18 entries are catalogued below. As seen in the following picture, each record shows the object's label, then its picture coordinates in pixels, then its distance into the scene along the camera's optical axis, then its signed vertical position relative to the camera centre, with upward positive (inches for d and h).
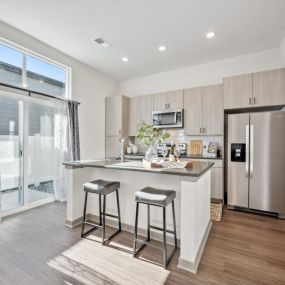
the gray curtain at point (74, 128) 147.7 +10.2
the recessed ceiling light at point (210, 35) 116.1 +71.0
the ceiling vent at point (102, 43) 125.3 +71.4
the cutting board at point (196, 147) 164.9 -5.6
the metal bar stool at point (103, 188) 87.0 -24.2
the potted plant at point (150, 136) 91.1 +2.6
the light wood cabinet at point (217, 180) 139.2 -30.5
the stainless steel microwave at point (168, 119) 162.6 +21.1
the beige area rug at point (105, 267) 64.4 -50.4
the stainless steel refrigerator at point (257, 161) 116.9 -13.8
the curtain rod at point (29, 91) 113.7 +35.3
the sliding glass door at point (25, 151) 120.0 -8.2
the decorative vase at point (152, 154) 93.9 -7.1
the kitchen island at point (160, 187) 70.4 -28.0
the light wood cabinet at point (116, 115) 185.0 +27.1
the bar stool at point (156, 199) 71.2 -24.1
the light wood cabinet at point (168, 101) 164.7 +38.9
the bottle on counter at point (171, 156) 94.2 -8.0
